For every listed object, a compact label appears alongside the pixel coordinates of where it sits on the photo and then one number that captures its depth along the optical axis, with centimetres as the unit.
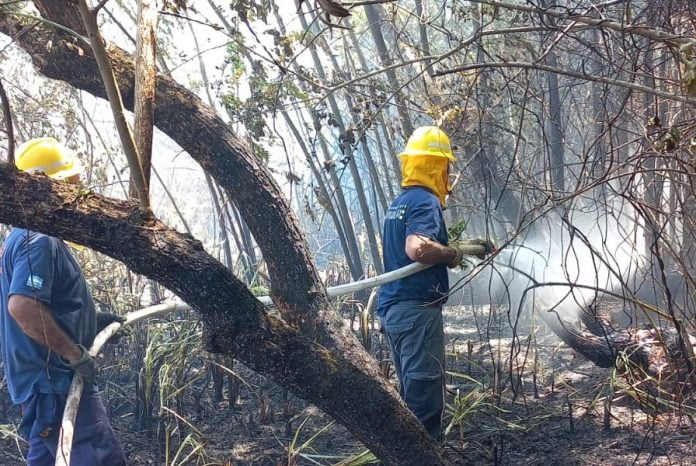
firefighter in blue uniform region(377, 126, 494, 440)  335
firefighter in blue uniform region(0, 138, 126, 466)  282
